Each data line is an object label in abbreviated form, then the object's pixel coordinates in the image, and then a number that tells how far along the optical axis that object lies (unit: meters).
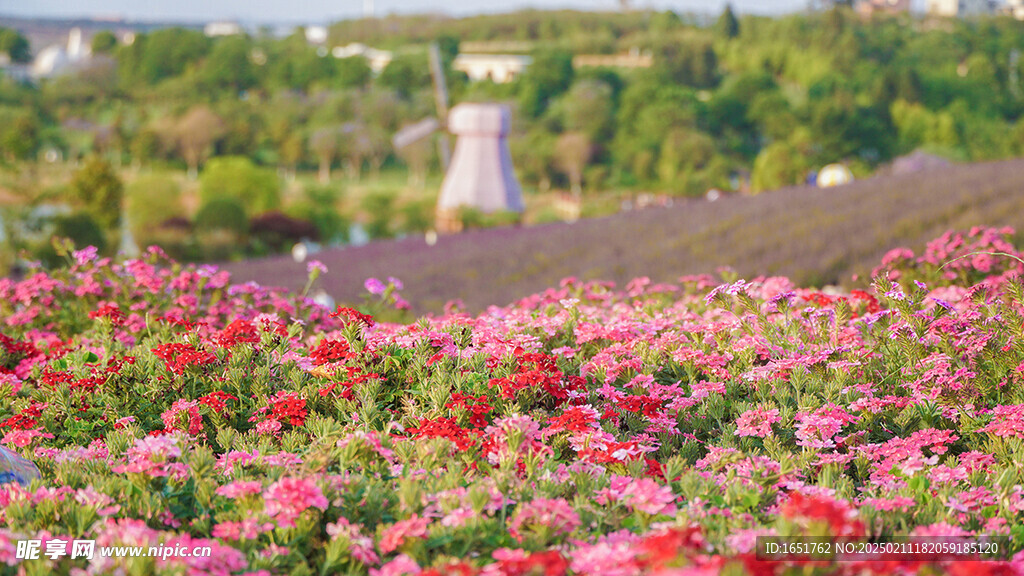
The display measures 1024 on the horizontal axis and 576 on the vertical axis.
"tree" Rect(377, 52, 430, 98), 85.50
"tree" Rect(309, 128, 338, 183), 65.38
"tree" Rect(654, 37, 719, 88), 85.19
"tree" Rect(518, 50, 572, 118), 80.38
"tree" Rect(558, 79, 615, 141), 70.12
